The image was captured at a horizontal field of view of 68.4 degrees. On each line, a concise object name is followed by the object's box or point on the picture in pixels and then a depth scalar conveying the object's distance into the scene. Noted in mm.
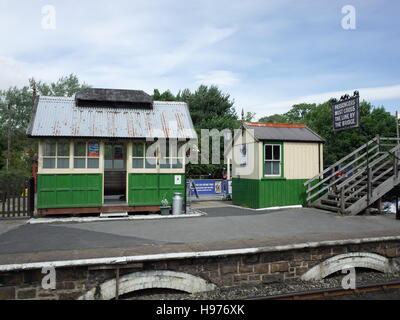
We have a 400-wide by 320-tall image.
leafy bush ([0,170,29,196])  10875
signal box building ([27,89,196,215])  10844
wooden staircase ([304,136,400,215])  11086
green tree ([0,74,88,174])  49375
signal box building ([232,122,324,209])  13094
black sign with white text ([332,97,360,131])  11819
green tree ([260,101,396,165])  32781
